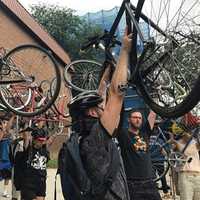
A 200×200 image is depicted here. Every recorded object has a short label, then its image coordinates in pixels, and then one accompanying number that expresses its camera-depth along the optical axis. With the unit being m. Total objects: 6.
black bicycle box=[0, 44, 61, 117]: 4.85
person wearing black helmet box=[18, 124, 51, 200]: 6.24
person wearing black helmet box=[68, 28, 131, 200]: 2.43
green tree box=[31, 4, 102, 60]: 36.45
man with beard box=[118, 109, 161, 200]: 3.92
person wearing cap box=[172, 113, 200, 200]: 5.80
